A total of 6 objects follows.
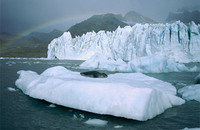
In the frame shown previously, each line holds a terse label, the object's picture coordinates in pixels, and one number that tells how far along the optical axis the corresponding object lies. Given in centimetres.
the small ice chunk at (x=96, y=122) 540
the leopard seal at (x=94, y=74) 1143
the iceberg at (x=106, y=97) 573
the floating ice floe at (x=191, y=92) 890
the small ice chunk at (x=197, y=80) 1333
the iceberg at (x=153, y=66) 2373
